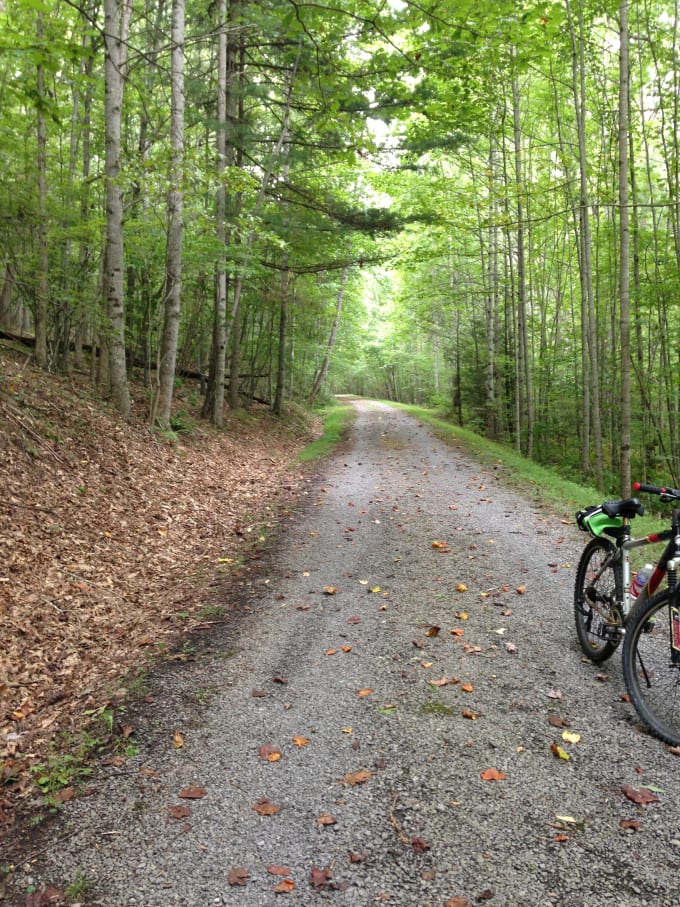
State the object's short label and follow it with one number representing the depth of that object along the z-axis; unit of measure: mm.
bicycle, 3082
